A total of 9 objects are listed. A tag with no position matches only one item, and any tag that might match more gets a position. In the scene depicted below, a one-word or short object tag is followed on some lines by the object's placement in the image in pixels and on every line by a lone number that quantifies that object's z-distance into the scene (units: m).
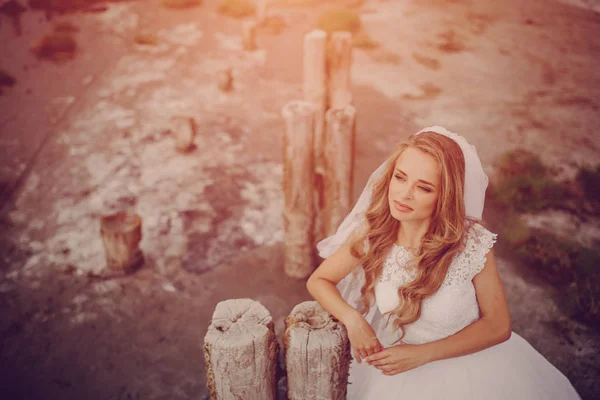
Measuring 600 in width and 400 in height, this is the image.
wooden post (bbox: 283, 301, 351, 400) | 2.01
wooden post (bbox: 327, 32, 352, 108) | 4.66
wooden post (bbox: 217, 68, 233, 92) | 8.62
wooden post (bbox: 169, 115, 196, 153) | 7.07
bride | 2.12
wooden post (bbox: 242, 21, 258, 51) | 9.94
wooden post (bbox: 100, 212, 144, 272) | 4.87
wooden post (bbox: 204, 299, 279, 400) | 2.00
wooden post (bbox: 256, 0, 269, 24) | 11.09
